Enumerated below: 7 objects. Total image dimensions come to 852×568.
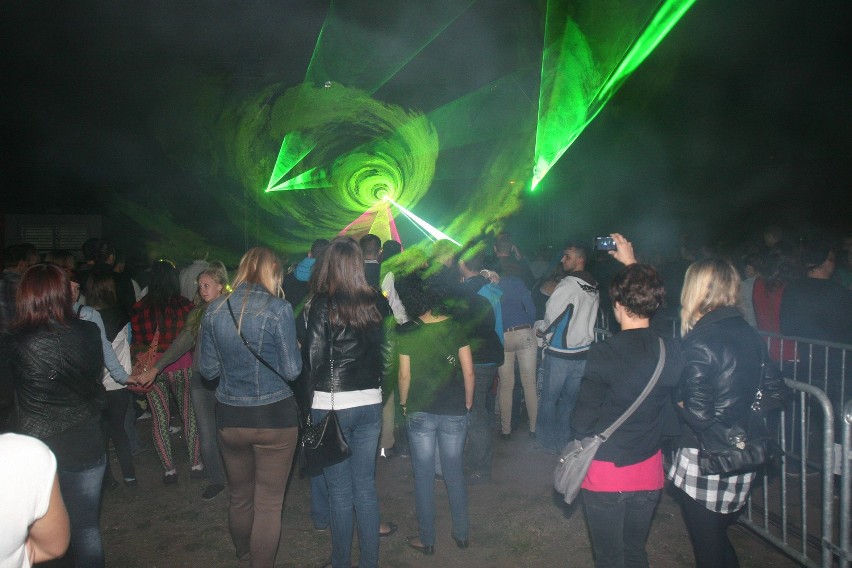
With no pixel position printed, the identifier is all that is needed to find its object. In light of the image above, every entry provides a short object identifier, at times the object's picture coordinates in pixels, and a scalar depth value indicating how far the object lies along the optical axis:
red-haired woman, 2.43
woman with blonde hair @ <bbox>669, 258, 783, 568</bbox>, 2.32
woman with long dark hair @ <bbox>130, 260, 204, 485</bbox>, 4.19
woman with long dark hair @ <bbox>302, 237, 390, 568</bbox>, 2.76
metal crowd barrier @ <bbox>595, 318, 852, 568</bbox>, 2.73
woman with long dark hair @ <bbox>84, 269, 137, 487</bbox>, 3.88
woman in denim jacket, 2.69
